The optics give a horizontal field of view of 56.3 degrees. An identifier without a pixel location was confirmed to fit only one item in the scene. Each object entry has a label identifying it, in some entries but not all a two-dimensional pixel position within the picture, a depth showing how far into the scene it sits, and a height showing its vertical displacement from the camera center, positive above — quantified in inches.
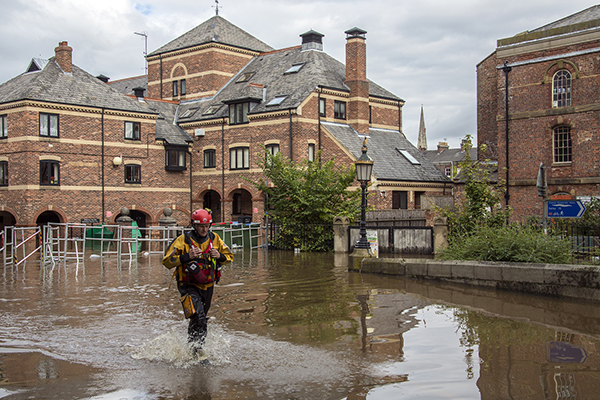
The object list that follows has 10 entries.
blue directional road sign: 470.9 -0.6
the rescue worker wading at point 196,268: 273.0 -28.5
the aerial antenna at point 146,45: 1837.8 +542.8
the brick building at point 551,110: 1035.3 +190.2
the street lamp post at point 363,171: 650.2 +45.0
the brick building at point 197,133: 1263.5 +188.3
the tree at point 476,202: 629.3 +7.6
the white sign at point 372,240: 658.2 -36.3
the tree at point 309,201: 919.0 +15.4
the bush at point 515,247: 449.7 -32.3
